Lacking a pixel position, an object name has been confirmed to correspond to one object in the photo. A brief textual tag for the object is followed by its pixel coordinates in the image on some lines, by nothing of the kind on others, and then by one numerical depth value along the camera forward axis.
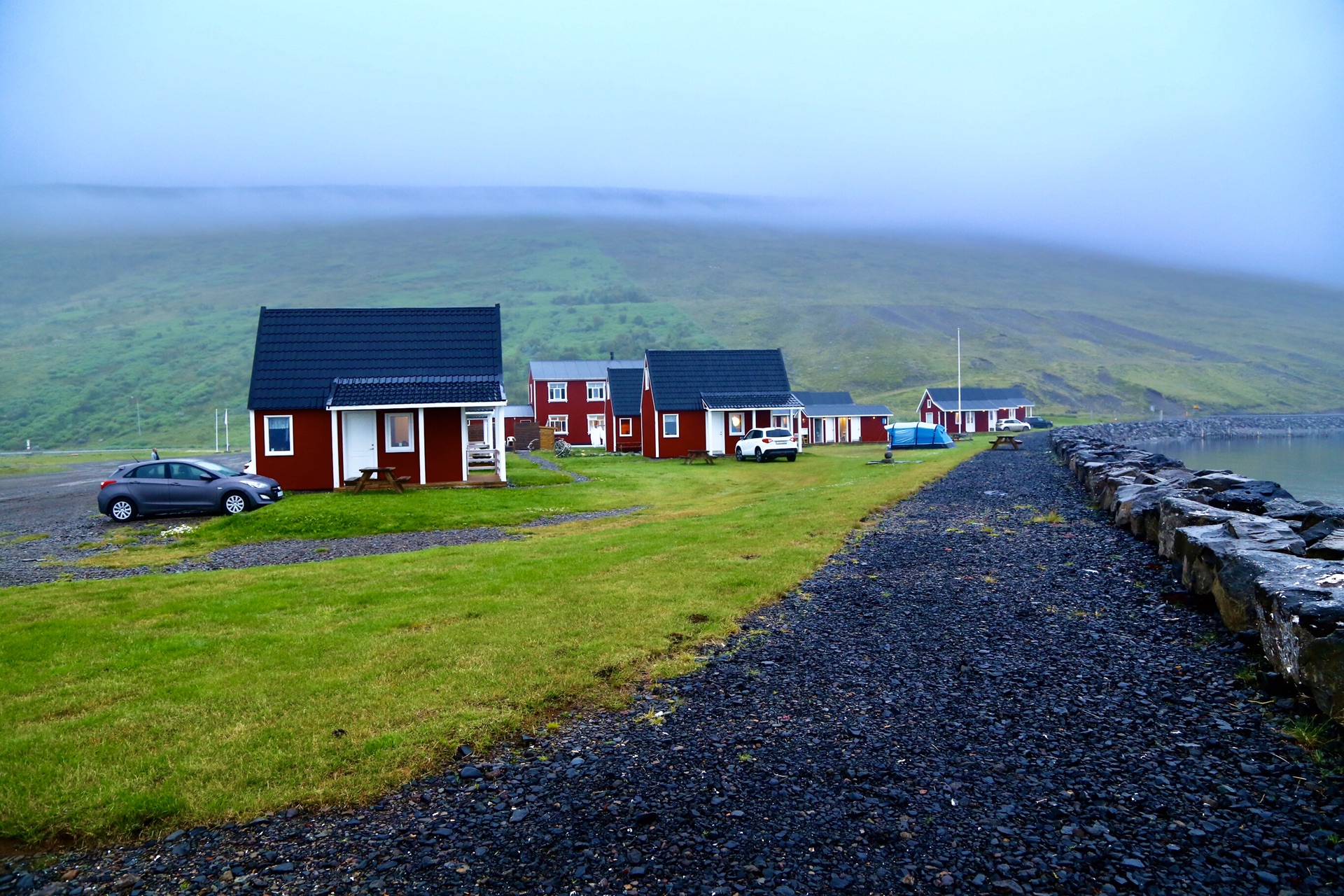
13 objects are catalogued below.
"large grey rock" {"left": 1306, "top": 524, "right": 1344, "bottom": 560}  9.33
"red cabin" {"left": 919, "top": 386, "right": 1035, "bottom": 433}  97.31
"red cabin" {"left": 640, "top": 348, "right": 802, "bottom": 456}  51.34
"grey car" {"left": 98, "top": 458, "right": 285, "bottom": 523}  24.16
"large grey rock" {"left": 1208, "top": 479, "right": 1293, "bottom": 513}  15.47
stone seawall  6.42
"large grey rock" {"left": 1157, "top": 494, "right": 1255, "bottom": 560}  11.52
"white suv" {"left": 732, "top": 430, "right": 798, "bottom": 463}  47.69
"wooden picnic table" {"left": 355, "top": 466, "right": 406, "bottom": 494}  28.98
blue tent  67.19
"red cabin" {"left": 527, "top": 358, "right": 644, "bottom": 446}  74.81
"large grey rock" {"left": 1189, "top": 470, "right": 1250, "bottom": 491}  17.66
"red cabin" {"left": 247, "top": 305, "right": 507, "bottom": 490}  30.66
